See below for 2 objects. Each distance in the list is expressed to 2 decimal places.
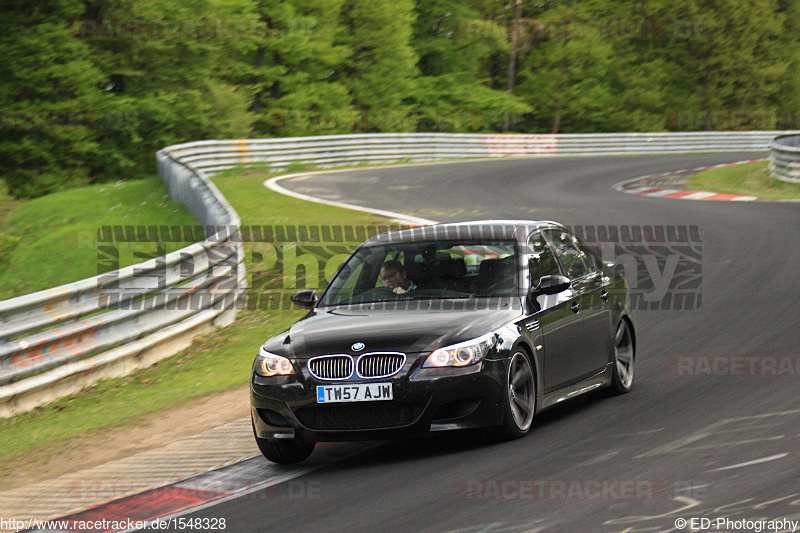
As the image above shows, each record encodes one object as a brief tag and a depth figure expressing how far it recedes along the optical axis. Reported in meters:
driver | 16.42
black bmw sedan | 14.05
